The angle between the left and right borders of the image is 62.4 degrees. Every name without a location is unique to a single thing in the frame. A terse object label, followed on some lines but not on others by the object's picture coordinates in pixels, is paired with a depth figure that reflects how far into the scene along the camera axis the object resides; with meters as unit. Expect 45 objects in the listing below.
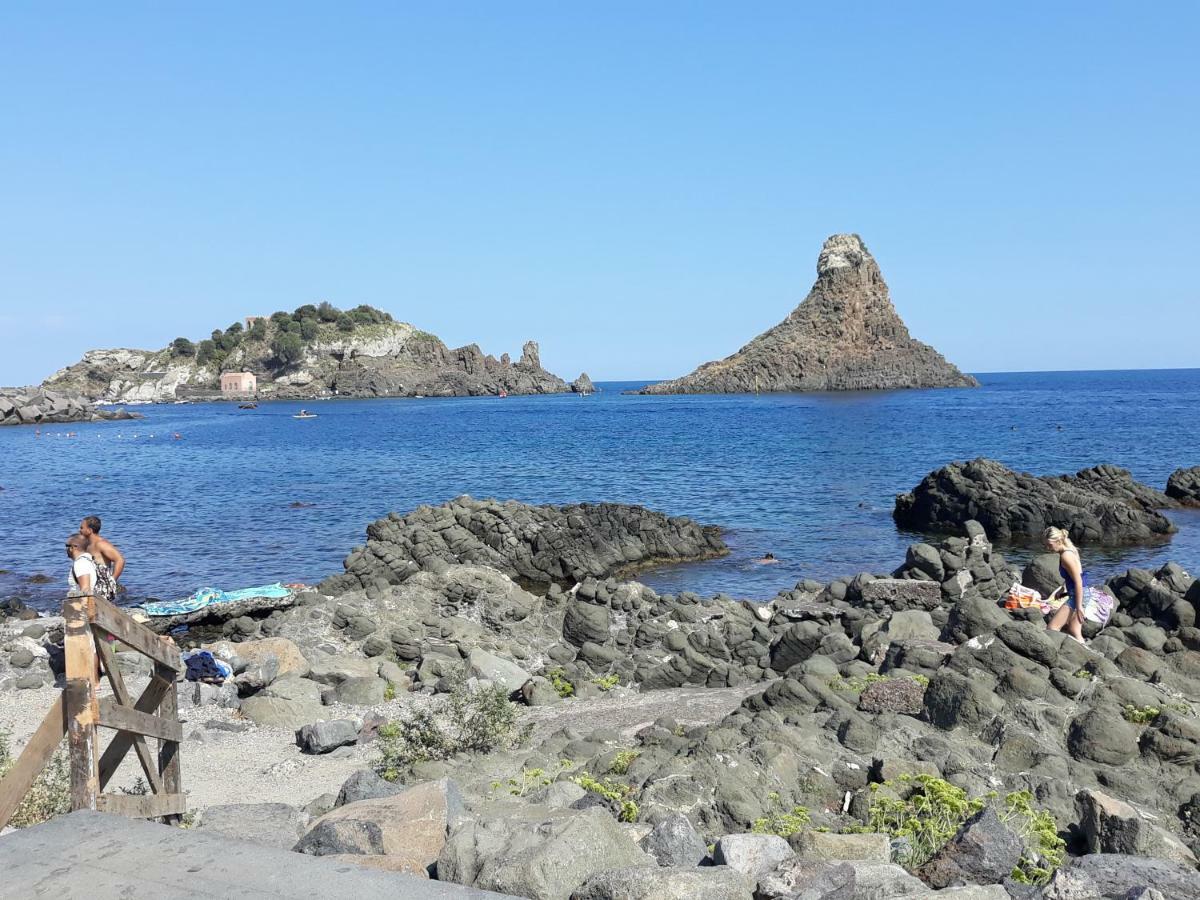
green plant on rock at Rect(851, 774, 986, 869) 7.77
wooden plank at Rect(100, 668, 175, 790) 7.05
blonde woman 14.58
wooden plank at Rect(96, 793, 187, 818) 6.48
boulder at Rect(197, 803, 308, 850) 7.74
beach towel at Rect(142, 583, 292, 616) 21.59
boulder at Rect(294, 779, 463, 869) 6.72
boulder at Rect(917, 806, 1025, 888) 6.83
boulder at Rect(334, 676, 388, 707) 14.44
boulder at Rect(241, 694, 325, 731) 13.41
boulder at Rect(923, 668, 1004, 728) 10.47
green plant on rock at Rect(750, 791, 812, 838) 8.12
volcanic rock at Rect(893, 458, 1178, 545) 33.94
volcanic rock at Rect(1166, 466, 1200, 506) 39.59
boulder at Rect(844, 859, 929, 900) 5.79
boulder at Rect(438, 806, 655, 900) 6.02
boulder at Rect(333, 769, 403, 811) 8.81
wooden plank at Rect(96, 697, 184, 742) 6.23
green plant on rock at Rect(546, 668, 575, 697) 15.41
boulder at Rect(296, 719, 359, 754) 11.93
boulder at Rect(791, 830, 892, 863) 7.04
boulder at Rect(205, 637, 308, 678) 15.86
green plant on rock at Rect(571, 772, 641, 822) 8.47
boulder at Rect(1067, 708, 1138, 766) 9.77
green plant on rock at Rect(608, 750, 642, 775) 9.92
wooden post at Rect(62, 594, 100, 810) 5.91
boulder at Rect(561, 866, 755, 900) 5.61
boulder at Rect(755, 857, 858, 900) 5.91
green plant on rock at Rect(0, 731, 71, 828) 7.17
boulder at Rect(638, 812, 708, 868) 7.14
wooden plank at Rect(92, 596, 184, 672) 6.17
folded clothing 15.00
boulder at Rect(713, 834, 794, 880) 6.72
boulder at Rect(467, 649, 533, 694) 15.09
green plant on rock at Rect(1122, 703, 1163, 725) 10.39
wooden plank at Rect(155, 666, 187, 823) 7.45
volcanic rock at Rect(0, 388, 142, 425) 121.69
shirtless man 14.33
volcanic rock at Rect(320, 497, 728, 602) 28.09
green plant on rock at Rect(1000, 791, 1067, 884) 7.09
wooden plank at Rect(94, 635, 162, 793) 6.47
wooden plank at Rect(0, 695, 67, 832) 5.88
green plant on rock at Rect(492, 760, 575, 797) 9.85
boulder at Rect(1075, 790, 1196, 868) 7.45
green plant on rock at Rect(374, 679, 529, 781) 10.80
